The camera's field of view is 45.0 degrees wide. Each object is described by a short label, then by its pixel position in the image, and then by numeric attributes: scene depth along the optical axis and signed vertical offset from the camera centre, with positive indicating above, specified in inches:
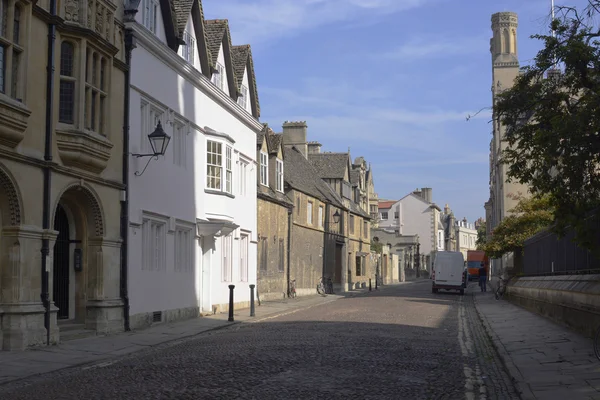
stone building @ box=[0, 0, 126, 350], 550.0 +72.5
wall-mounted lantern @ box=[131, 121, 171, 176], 736.3 +115.4
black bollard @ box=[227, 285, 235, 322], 863.1 -62.3
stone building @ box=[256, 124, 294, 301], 1333.7 +62.0
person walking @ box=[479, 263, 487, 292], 1913.0 -70.0
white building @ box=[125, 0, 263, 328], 788.0 +108.7
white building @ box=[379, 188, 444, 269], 4343.0 +192.6
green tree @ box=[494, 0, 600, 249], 453.4 +88.0
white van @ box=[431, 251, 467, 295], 1771.7 -45.5
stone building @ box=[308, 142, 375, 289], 2188.7 +167.2
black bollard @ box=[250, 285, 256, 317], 967.2 -66.0
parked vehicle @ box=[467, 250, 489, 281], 3262.8 -43.9
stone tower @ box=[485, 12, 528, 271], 2536.9 +706.2
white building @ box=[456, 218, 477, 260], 6112.2 +148.2
